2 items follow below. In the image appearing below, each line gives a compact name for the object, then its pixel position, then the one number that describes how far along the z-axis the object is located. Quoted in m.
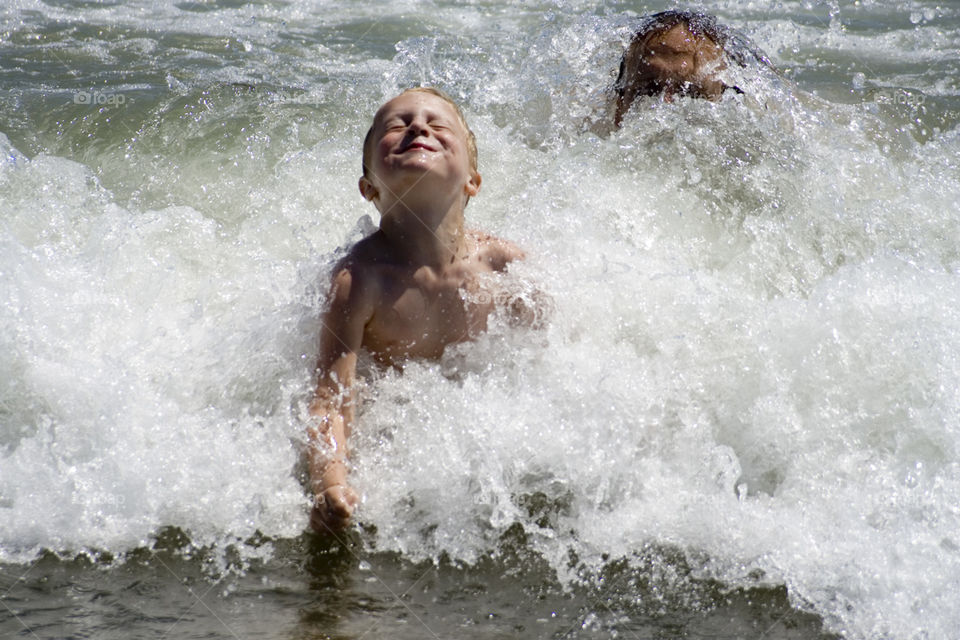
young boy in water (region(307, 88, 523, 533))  6.18
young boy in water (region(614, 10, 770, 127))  9.24
